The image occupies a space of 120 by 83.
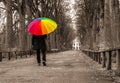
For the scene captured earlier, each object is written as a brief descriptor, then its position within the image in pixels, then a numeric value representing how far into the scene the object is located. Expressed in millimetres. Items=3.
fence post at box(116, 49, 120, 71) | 12989
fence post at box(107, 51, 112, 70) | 16459
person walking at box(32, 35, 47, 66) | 19062
